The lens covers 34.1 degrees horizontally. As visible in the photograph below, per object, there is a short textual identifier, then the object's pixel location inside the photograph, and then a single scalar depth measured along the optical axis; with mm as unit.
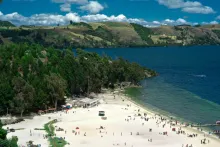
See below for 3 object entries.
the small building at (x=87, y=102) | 108062
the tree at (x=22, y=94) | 90250
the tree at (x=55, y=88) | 100438
